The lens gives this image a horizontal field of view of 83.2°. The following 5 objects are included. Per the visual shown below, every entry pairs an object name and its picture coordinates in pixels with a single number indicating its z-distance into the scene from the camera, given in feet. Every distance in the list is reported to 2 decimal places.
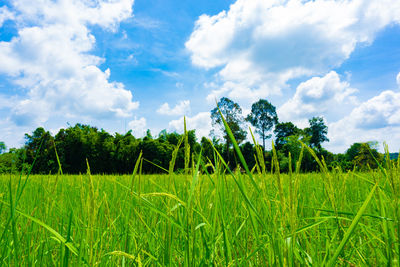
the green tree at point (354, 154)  66.80
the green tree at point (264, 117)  145.48
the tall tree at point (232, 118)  122.93
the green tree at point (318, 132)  151.33
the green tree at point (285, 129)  138.91
